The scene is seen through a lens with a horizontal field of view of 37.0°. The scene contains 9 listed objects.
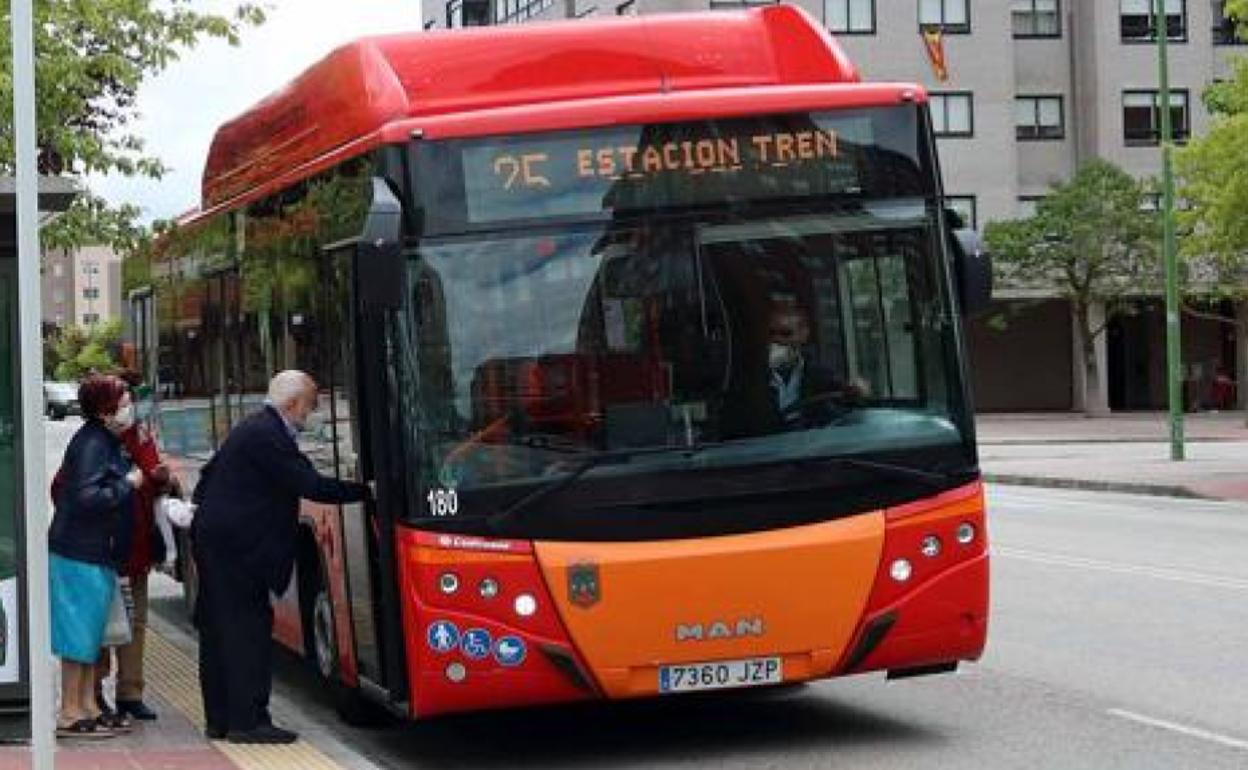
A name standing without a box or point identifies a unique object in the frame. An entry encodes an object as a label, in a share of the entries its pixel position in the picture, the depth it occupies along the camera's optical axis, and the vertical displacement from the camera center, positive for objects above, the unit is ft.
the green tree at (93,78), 39.78 +7.55
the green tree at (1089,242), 164.04 +12.86
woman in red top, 28.68 -2.19
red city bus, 24.57 +0.25
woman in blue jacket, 26.96 -1.52
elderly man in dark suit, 26.89 -1.87
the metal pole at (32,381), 17.88 +0.40
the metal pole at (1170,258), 96.17 +6.57
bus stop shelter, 26.73 -0.81
